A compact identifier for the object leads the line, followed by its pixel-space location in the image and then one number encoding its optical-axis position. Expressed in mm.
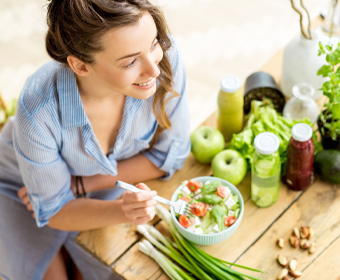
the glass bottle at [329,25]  1873
